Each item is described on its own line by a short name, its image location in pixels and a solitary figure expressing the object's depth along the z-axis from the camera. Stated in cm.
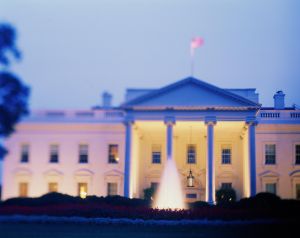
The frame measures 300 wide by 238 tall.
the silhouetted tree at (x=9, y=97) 1805
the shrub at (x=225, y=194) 4069
